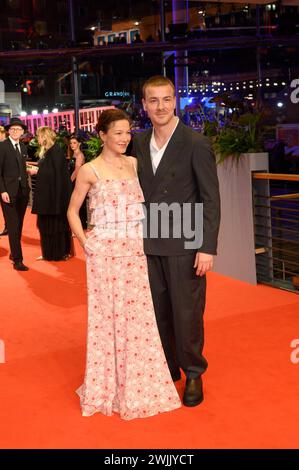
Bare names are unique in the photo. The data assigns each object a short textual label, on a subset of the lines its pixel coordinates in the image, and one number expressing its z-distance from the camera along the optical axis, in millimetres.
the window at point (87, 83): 14383
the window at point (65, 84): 14570
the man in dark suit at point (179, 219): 3387
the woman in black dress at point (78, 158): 8930
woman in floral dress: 3410
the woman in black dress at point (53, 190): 7656
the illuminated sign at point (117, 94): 14790
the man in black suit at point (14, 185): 7418
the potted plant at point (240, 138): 6293
